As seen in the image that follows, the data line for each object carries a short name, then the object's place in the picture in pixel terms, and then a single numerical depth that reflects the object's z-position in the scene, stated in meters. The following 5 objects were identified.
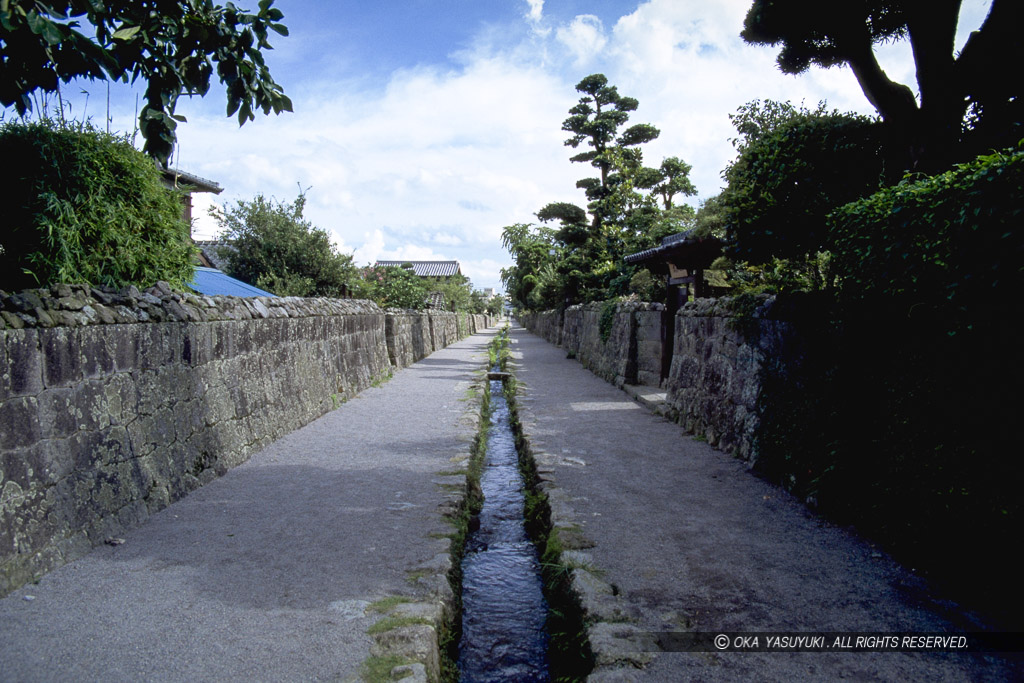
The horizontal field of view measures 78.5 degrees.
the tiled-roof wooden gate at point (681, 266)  9.89
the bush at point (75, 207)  4.39
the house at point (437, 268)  68.21
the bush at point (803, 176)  5.63
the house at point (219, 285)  9.35
